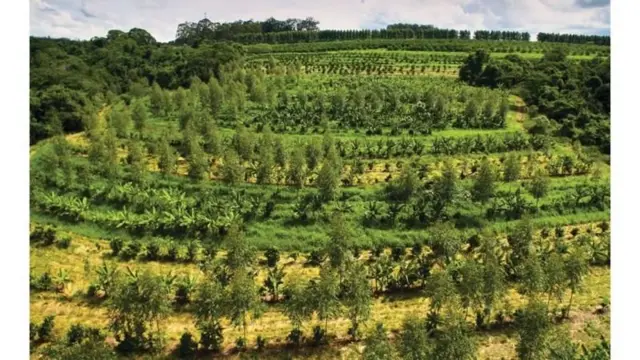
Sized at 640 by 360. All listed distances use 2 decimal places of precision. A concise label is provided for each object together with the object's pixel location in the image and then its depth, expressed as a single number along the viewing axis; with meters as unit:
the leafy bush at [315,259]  36.72
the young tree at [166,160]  47.47
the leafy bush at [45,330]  29.34
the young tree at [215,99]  70.06
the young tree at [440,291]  28.42
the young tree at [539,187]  42.62
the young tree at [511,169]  45.97
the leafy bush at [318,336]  29.02
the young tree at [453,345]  24.19
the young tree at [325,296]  27.83
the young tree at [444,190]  42.88
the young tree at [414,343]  24.42
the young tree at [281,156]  47.44
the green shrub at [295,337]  28.73
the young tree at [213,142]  51.59
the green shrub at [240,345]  28.70
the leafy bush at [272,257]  36.34
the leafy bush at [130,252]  37.62
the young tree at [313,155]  47.81
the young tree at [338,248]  33.06
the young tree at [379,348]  23.64
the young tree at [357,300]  28.36
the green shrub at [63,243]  39.03
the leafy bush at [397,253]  36.65
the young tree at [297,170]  45.31
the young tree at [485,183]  42.53
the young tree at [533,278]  29.81
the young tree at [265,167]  45.52
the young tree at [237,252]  32.28
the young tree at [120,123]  59.66
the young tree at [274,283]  32.62
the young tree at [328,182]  42.81
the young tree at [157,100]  71.06
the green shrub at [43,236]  39.50
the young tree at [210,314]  27.72
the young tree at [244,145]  50.06
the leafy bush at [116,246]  38.00
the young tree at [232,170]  45.12
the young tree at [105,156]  47.97
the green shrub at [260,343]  28.65
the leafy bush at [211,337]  28.14
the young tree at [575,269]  30.24
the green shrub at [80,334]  27.73
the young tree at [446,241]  34.97
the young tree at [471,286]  28.86
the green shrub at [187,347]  27.92
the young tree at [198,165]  46.47
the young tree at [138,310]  27.34
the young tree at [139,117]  60.97
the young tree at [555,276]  30.05
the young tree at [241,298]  27.55
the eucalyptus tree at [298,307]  27.75
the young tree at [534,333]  25.59
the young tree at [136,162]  47.38
